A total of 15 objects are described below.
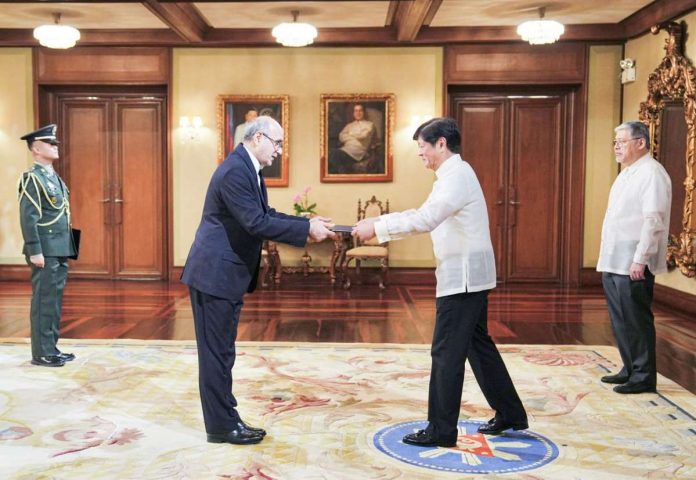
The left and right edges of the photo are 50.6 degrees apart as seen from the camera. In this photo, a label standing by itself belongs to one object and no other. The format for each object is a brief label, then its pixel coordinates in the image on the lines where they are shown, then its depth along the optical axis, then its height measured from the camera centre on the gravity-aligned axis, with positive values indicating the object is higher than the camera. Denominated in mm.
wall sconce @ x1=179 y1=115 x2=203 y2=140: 9352 +1006
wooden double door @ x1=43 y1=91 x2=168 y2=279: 9742 +453
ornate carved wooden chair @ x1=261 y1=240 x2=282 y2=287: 8992 -729
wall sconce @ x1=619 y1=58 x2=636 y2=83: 8781 +1666
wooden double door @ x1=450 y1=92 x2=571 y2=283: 9484 +496
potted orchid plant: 9078 +14
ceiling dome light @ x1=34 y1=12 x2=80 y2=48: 8023 +1860
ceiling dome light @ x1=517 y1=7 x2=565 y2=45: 7910 +1910
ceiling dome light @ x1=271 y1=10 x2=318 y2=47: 7992 +1888
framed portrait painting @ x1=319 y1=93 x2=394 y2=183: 9336 +893
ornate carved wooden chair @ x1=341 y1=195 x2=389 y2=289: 8797 -542
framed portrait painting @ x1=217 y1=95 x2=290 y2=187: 9383 +1149
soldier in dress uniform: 4781 -215
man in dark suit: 3186 -208
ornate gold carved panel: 7156 +1045
